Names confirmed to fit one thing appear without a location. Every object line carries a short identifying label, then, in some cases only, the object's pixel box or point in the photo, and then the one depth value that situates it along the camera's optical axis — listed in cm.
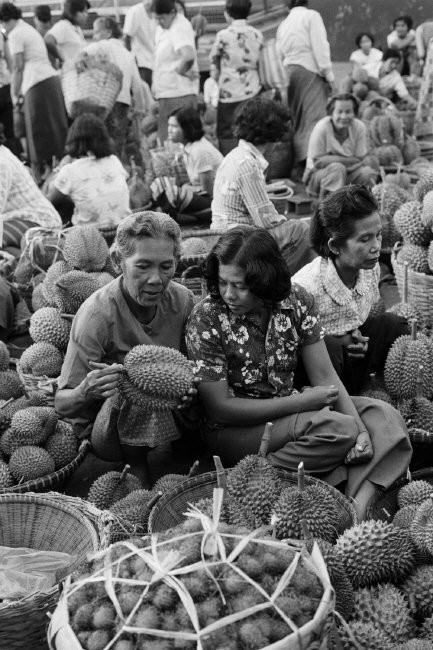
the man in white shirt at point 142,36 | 942
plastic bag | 244
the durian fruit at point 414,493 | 275
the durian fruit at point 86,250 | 420
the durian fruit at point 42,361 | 379
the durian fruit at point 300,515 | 232
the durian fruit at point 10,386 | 376
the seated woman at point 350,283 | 355
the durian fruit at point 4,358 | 396
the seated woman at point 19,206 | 521
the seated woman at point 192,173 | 678
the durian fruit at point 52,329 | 392
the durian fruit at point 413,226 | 451
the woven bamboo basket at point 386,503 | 285
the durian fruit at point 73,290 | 396
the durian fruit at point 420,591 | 223
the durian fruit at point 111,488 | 300
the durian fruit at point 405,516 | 256
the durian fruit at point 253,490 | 238
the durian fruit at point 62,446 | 334
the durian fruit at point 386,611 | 211
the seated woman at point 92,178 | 553
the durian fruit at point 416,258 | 445
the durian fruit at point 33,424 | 332
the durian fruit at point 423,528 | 230
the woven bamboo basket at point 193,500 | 265
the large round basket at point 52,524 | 262
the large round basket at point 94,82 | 757
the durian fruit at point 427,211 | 440
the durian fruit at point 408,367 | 353
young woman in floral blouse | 294
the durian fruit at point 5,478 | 321
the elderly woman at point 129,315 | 304
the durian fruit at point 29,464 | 323
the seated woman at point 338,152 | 700
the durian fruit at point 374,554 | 226
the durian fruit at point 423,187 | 470
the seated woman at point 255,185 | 499
